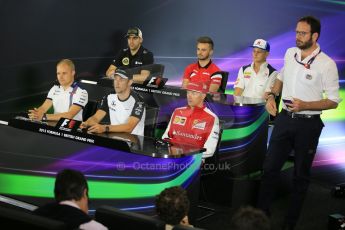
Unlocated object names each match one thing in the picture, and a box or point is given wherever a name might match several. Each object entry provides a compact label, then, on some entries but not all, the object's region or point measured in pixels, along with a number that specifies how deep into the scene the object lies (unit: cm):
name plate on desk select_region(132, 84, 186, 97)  606
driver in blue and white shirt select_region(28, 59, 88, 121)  582
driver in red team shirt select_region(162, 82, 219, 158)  527
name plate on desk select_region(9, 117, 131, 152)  471
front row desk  459
